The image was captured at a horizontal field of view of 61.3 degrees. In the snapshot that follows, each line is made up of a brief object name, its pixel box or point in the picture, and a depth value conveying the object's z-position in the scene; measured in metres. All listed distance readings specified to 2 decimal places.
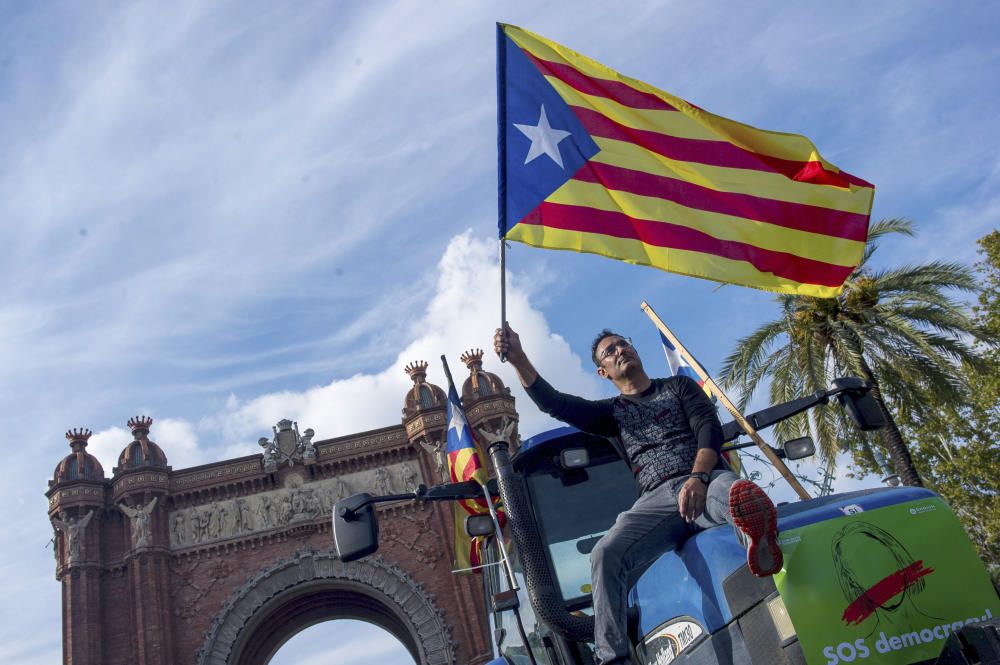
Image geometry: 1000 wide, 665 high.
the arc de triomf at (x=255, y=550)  23.61
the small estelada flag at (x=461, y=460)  11.35
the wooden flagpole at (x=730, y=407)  5.05
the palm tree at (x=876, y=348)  12.92
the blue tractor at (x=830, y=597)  2.75
